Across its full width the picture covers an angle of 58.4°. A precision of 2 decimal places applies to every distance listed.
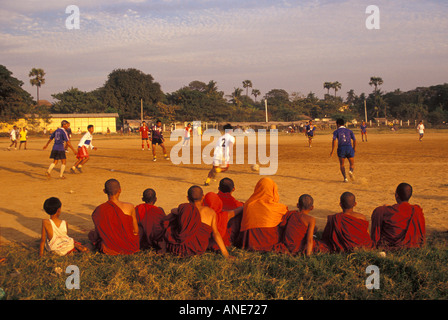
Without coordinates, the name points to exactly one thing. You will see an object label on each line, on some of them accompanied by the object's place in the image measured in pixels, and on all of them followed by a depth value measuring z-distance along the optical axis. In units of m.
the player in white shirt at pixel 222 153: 11.61
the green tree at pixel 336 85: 111.62
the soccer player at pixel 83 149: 14.40
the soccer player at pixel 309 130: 27.12
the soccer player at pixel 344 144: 11.81
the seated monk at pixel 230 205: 5.80
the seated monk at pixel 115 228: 5.36
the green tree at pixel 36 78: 74.81
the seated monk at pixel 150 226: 5.52
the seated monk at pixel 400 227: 5.34
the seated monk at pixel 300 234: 5.24
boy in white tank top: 5.36
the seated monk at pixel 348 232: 5.24
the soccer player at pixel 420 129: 31.72
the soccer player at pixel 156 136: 19.08
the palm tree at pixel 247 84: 119.75
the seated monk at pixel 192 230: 5.23
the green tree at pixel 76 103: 76.49
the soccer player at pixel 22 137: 28.33
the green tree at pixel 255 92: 124.03
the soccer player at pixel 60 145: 13.25
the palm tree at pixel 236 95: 97.26
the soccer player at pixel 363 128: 33.31
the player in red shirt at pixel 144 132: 25.67
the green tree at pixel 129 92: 81.70
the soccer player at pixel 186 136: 29.14
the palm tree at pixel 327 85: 112.50
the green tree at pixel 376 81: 101.54
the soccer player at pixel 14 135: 28.77
